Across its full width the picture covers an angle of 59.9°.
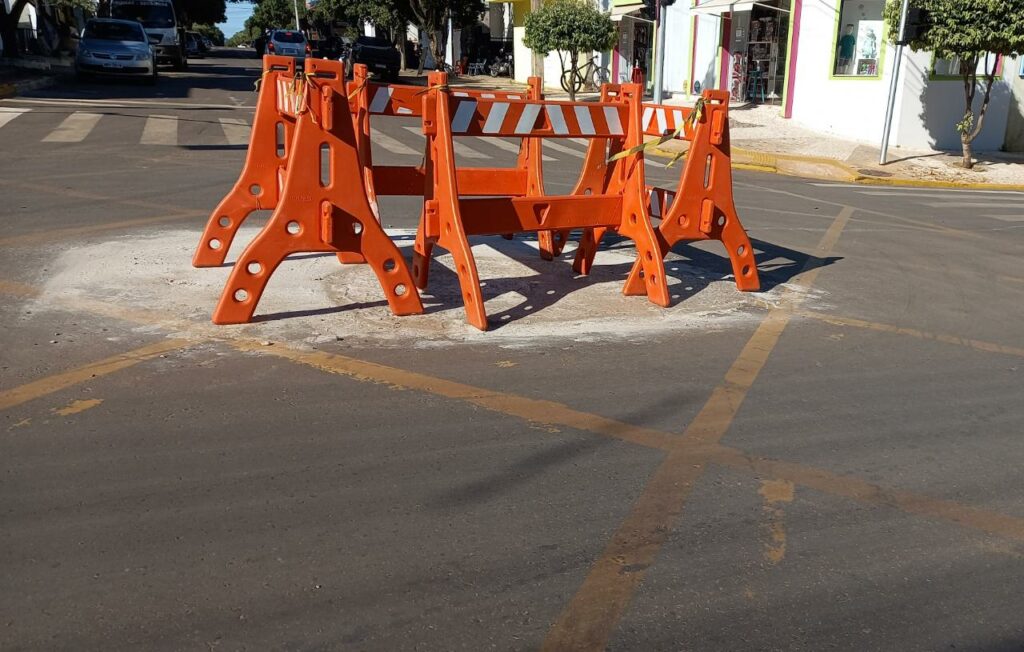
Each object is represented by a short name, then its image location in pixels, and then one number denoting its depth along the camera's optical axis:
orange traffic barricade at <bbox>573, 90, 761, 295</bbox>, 6.47
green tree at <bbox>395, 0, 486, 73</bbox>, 37.15
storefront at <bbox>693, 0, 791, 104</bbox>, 24.12
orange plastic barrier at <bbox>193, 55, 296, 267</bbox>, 6.75
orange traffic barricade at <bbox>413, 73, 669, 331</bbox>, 5.76
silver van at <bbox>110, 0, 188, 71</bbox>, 31.66
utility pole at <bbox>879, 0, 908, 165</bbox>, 14.90
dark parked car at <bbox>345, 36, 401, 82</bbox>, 31.08
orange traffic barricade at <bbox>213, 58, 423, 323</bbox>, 5.41
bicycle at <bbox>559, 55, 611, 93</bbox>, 31.94
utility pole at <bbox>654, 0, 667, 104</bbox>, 19.46
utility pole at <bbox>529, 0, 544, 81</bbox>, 28.55
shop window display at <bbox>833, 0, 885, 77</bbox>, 19.28
